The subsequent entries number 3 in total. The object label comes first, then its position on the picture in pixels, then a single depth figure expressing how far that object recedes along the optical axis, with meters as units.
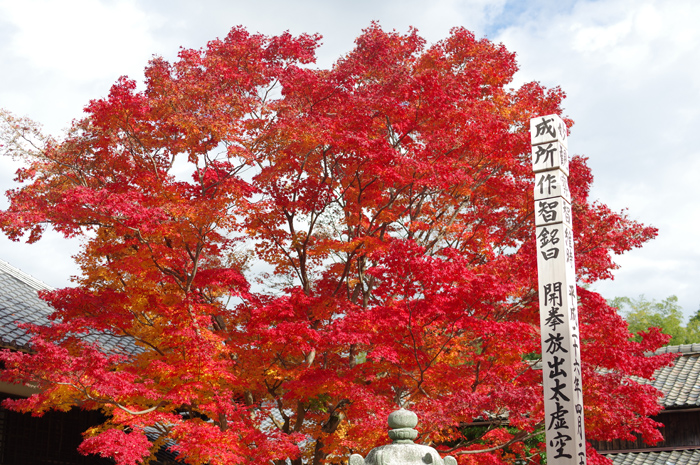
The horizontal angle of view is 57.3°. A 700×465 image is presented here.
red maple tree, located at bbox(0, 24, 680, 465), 12.03
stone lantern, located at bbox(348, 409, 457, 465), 5.51
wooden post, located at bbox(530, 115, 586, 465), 7.90
